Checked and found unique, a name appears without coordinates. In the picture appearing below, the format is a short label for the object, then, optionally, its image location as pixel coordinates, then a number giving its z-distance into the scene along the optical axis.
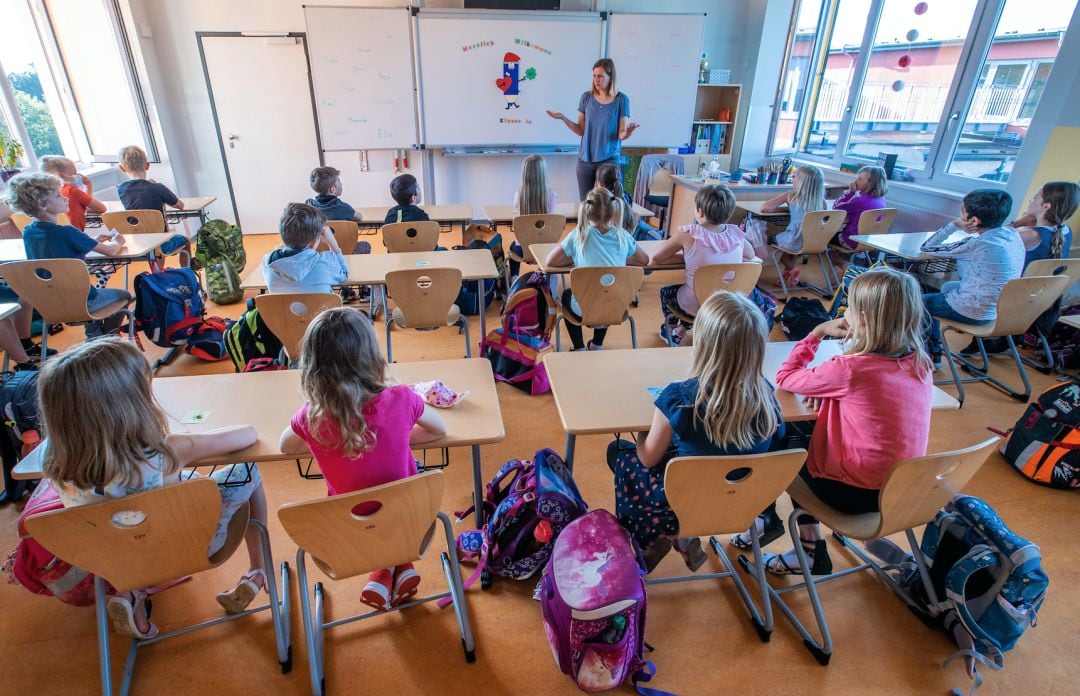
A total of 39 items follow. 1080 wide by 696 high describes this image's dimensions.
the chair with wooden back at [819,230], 4.15
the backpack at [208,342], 3.38
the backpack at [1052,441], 2.43
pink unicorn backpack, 1.51
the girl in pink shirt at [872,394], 1.56
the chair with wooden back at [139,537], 1.20
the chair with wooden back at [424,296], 2.75
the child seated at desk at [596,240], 3.02
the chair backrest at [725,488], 1.37
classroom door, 5.61
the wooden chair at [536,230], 3.83
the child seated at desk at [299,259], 2.64
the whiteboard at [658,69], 5.86
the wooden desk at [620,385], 1.67
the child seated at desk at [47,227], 2.97
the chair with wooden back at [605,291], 2.83
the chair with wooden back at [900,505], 1.41
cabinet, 6.53
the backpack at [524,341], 3.05
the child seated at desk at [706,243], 3.00
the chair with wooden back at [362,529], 1.23
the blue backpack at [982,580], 1.59
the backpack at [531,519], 1.80
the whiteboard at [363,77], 5.36
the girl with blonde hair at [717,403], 1.43
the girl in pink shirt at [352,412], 1.38
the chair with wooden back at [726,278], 2.92
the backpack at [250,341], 2.86
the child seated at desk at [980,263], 2.92
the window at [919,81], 4.16
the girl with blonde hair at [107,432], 1.22
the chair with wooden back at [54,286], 2.78
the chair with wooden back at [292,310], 2.41
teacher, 4.70
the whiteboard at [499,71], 5.60
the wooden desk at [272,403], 1.57
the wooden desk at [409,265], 2.91
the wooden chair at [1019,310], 2.76
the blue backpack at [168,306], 3.15
